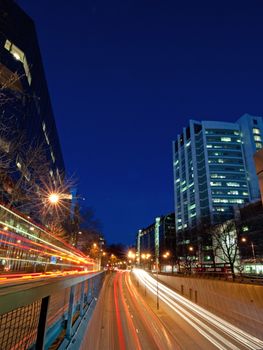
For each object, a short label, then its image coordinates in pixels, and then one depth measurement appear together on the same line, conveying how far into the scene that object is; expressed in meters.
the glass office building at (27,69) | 36.41
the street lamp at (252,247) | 44.88
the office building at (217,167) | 111.50
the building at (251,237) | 45.25
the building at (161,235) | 88.21
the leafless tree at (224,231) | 45.69
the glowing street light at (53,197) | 16.00
